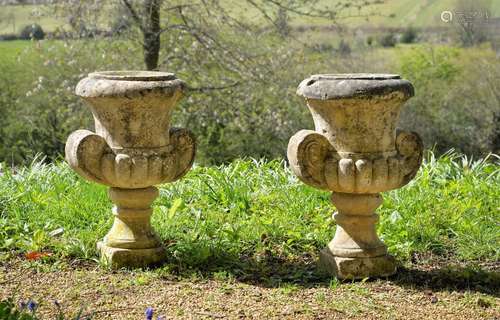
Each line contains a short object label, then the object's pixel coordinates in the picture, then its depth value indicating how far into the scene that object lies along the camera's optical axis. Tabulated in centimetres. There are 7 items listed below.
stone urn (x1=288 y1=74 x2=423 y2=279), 473
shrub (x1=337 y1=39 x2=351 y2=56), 1616
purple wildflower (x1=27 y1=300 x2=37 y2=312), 336
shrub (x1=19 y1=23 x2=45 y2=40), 1394
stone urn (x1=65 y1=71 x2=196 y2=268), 487
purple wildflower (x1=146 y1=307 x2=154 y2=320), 320
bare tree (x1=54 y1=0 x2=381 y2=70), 1255
